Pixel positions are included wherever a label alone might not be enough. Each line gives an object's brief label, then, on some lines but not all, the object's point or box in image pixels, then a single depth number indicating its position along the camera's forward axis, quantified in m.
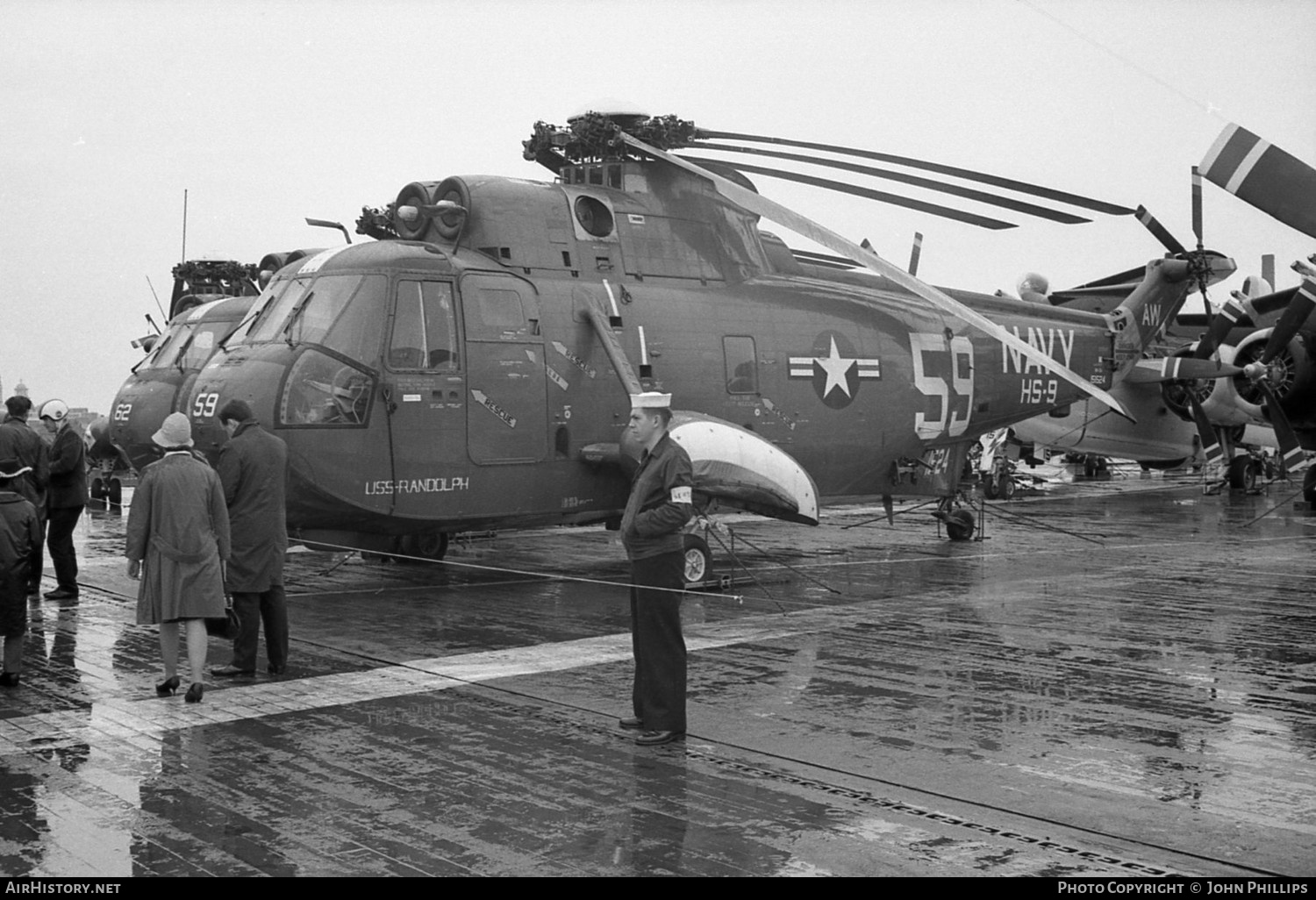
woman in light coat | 7.54
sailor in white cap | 6.57
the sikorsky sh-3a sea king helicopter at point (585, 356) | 11.47
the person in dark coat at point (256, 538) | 8.27
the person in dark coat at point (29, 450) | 10.76
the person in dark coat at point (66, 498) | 11.91
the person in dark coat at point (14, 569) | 7.71
